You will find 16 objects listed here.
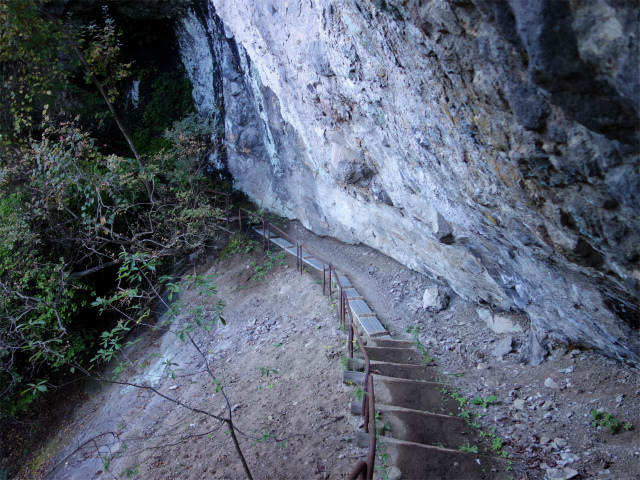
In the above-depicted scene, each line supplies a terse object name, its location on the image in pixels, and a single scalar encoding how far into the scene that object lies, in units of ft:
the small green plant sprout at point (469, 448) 13.62
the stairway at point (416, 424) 12.75
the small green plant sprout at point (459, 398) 16.78
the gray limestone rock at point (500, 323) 20.94
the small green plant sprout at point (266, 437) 16.24
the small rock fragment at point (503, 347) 19.71
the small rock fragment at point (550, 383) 16.70
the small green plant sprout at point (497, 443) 13.89
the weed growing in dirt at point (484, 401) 16.53
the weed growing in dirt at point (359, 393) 15.37
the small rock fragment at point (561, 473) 12.26
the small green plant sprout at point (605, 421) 13.91
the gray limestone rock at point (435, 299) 24.38
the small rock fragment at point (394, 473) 12.32
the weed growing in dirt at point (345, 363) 19.06
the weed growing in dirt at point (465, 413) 15.87
